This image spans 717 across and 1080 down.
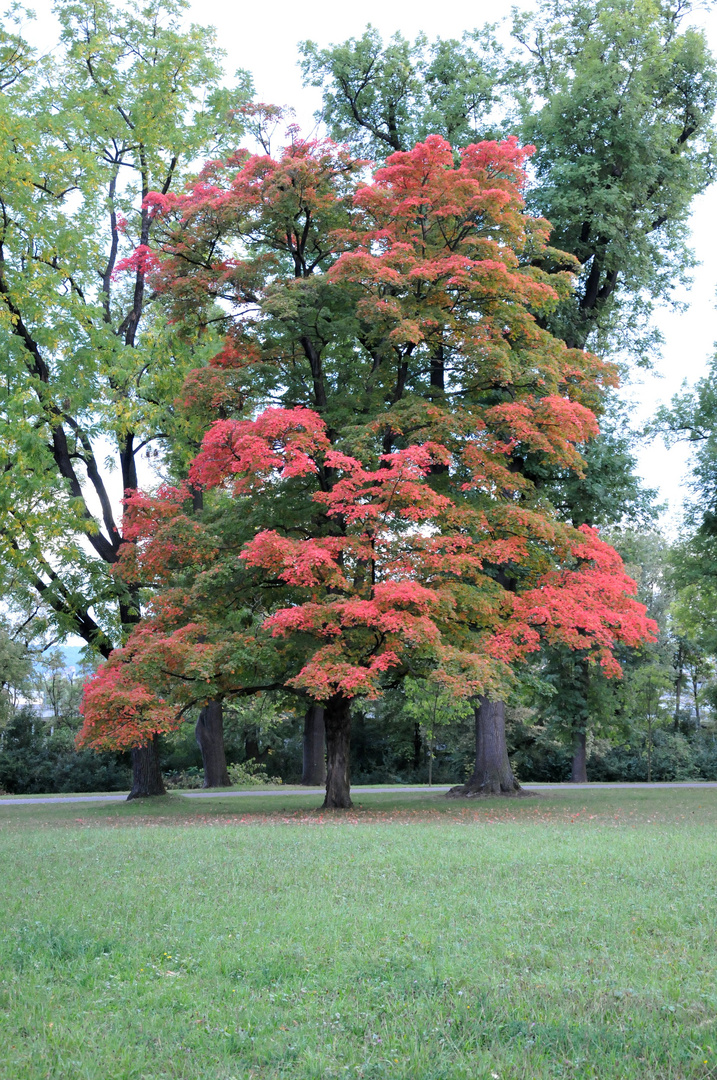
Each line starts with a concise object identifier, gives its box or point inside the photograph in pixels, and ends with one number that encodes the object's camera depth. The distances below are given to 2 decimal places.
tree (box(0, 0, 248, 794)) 19.66
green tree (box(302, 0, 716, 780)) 21.00
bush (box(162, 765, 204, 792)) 36.00
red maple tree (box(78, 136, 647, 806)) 15.79
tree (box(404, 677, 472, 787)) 32.69
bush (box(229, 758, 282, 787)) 32.59
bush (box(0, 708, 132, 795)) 38.66
